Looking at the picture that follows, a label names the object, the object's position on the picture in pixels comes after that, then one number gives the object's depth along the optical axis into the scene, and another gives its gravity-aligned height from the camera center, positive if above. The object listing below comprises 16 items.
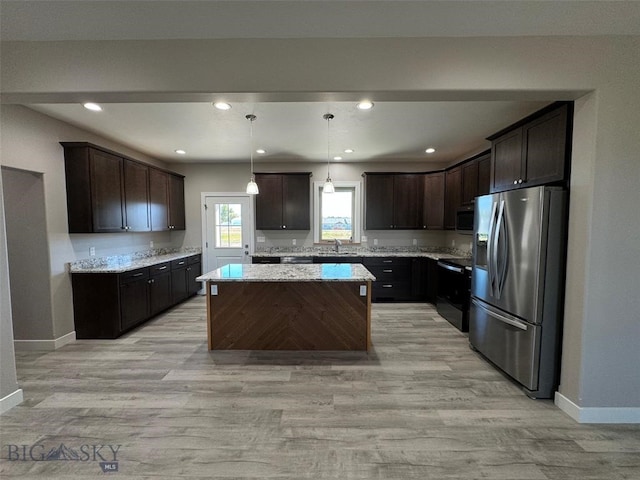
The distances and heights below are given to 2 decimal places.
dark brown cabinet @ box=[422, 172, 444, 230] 5.02 +0.45
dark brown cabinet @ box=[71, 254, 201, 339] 3.43 -1.04
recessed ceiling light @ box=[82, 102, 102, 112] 2.82 +1.26
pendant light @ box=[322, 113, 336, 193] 3.10 +1.26
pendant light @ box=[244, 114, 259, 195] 3.32 +0.46
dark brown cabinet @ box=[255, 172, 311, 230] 5.30 +0.47
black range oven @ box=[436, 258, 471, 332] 3.63 -0.97
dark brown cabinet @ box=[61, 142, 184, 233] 3.36 +0.47
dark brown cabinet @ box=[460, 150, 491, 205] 3.72 +0.73
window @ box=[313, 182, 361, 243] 5.57 +0.16
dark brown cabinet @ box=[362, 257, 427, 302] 5.02 -0.97
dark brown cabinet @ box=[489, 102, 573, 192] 2.16 +0.71
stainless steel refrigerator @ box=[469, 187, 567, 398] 2.15 -0.50
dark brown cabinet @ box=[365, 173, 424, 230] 5.29 +0.49
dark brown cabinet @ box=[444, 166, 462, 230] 4.51 +0.52
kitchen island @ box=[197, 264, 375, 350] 3.07 -1.04
